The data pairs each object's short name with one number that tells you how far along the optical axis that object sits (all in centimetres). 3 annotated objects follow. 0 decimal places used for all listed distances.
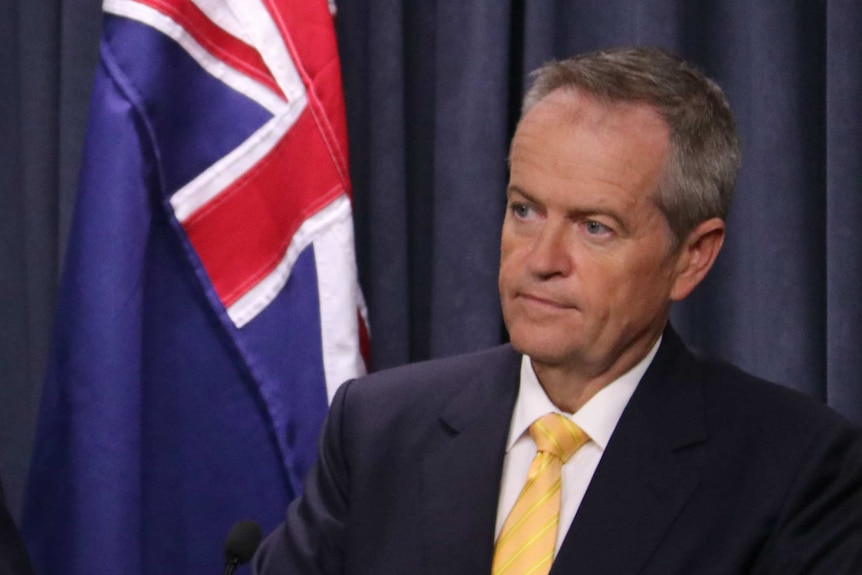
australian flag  611
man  566
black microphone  567
